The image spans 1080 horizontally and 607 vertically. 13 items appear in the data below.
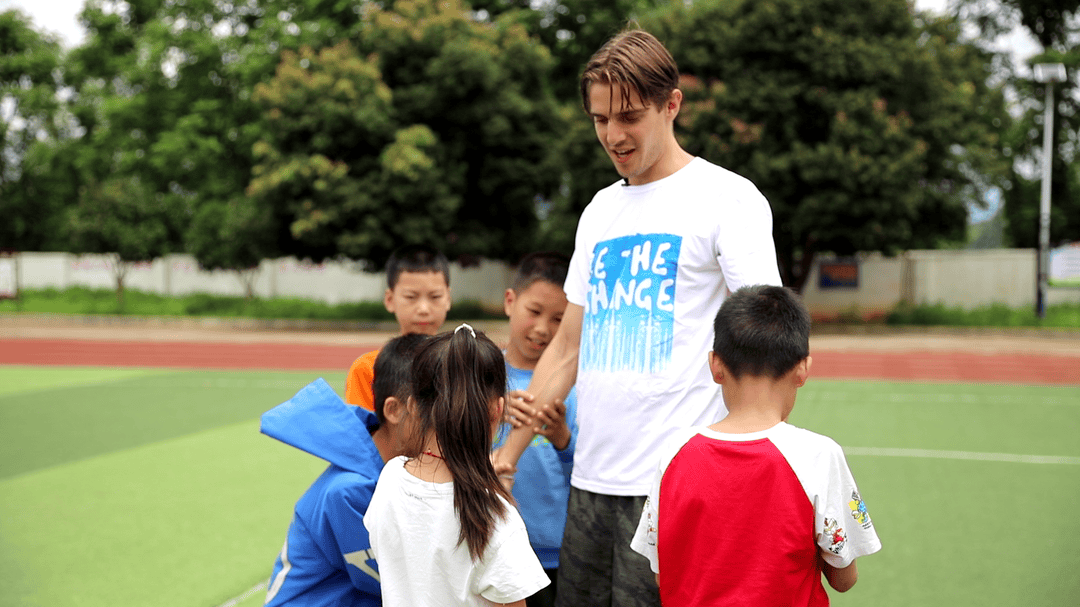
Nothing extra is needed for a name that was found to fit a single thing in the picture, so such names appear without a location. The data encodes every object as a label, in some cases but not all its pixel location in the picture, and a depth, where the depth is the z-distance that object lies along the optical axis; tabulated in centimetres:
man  201
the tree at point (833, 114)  1683
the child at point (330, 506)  198
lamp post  1764
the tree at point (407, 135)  1864
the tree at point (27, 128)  3231
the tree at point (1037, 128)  2562
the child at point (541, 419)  243
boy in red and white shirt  164
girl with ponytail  172
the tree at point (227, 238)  2264
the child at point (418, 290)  323
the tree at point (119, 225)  2369
